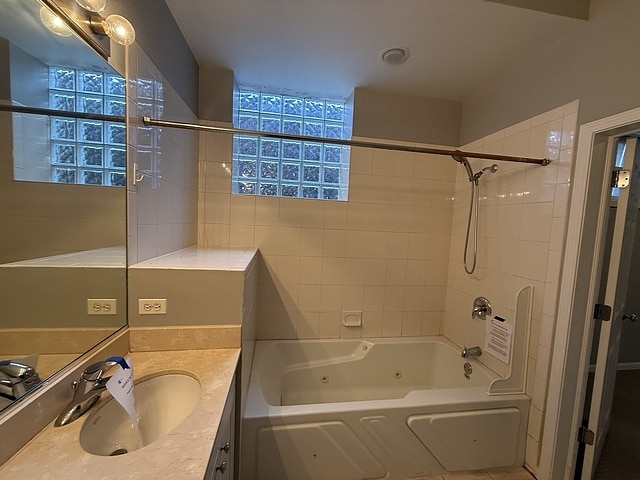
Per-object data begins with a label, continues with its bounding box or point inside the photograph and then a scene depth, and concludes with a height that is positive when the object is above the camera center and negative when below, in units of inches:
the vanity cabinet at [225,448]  30.5 -30.8
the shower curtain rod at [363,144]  55.1 +17.3
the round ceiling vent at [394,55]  67.7 +42.4
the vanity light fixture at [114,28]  38.0 +25.7
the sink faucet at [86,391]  31.0 -21.9
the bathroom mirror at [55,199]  29.5 +0.8
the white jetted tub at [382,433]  56.4 -45.7
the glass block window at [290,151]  90.7 +22.6
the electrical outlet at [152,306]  48.0 -16.6
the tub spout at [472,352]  79.3 -35.4
